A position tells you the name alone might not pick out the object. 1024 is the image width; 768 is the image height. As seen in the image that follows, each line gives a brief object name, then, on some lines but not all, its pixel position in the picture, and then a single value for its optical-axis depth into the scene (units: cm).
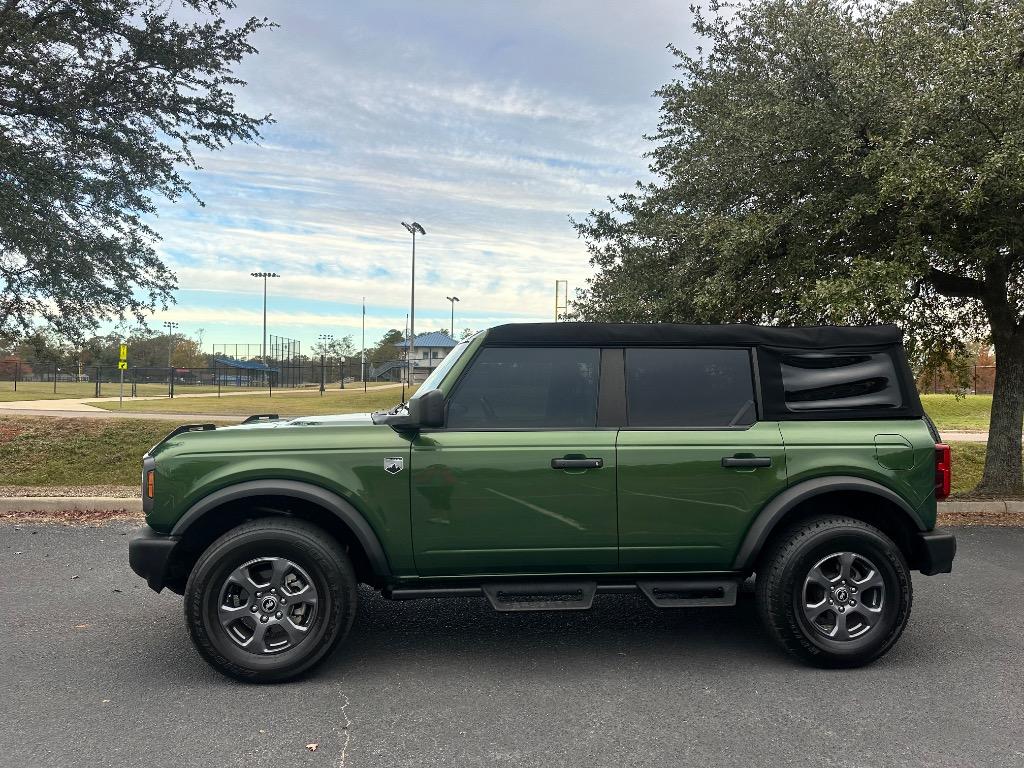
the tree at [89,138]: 1045
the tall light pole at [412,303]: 3978
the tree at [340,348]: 9931
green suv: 362
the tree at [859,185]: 775
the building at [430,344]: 9761
